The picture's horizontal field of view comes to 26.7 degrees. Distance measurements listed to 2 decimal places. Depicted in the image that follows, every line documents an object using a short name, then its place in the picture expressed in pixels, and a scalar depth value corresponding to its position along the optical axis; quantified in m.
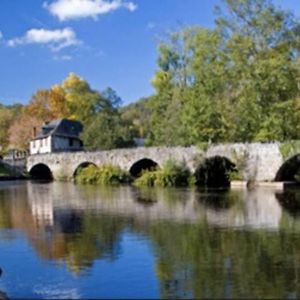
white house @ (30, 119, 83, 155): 80.00
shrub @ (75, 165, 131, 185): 54.97
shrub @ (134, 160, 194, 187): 48.34
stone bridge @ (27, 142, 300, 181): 43.41
